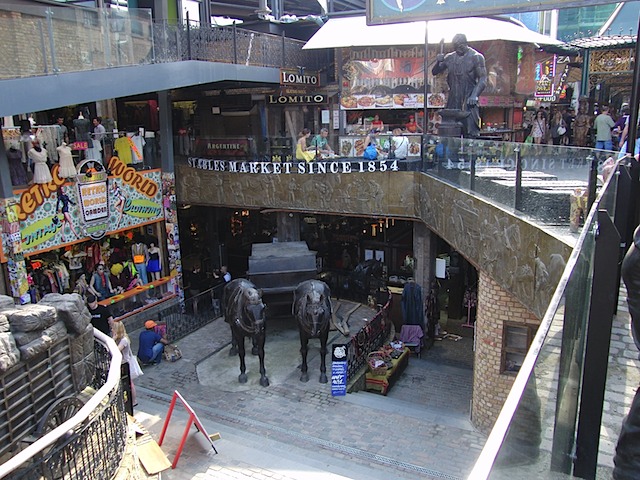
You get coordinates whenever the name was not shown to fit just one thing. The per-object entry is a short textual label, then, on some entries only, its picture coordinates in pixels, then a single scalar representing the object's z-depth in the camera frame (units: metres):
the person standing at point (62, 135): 16.05
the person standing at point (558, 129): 20.73
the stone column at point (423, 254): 18.20
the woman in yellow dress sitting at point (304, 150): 18.12
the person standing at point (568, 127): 21.18
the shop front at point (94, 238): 14.86
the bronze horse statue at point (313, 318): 13.38
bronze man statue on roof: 14.56
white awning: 20.12
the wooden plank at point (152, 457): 8.88
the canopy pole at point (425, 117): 15.47
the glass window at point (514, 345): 11.32
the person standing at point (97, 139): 16.69
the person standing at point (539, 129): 20.73
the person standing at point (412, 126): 21.77
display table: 13.76
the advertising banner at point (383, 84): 21.30
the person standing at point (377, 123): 20.95
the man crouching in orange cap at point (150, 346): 14.37
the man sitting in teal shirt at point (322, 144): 18.03
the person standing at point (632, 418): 3.26
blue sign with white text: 12.74
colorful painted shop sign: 15.02
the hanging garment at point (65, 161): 15.56
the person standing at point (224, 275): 18.44
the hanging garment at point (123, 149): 17.80
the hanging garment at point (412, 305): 16.78
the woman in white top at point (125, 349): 11.85
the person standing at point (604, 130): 14.95
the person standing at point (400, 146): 17.02
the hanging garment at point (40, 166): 14.62
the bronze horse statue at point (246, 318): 13.30
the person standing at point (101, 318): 12.94
